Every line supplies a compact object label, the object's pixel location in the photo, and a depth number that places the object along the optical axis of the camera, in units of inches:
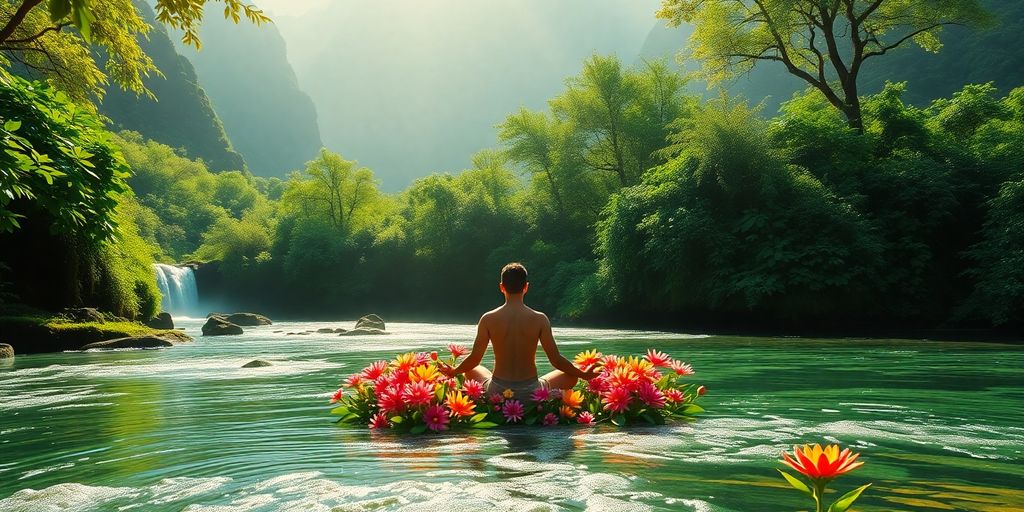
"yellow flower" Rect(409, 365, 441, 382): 264.1
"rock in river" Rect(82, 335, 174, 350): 742.5
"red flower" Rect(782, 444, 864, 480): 86.7
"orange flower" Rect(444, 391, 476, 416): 260.1
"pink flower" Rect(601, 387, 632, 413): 274.7
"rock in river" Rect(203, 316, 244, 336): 1108.2
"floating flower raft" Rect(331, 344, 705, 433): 264.5
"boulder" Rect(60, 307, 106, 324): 787.4
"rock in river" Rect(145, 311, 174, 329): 1122.2
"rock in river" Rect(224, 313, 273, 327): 1459.2
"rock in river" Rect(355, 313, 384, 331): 1209.1
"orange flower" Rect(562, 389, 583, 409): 276.2
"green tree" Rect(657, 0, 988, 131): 1079.0
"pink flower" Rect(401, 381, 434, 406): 259.6
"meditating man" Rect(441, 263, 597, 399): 265.3
